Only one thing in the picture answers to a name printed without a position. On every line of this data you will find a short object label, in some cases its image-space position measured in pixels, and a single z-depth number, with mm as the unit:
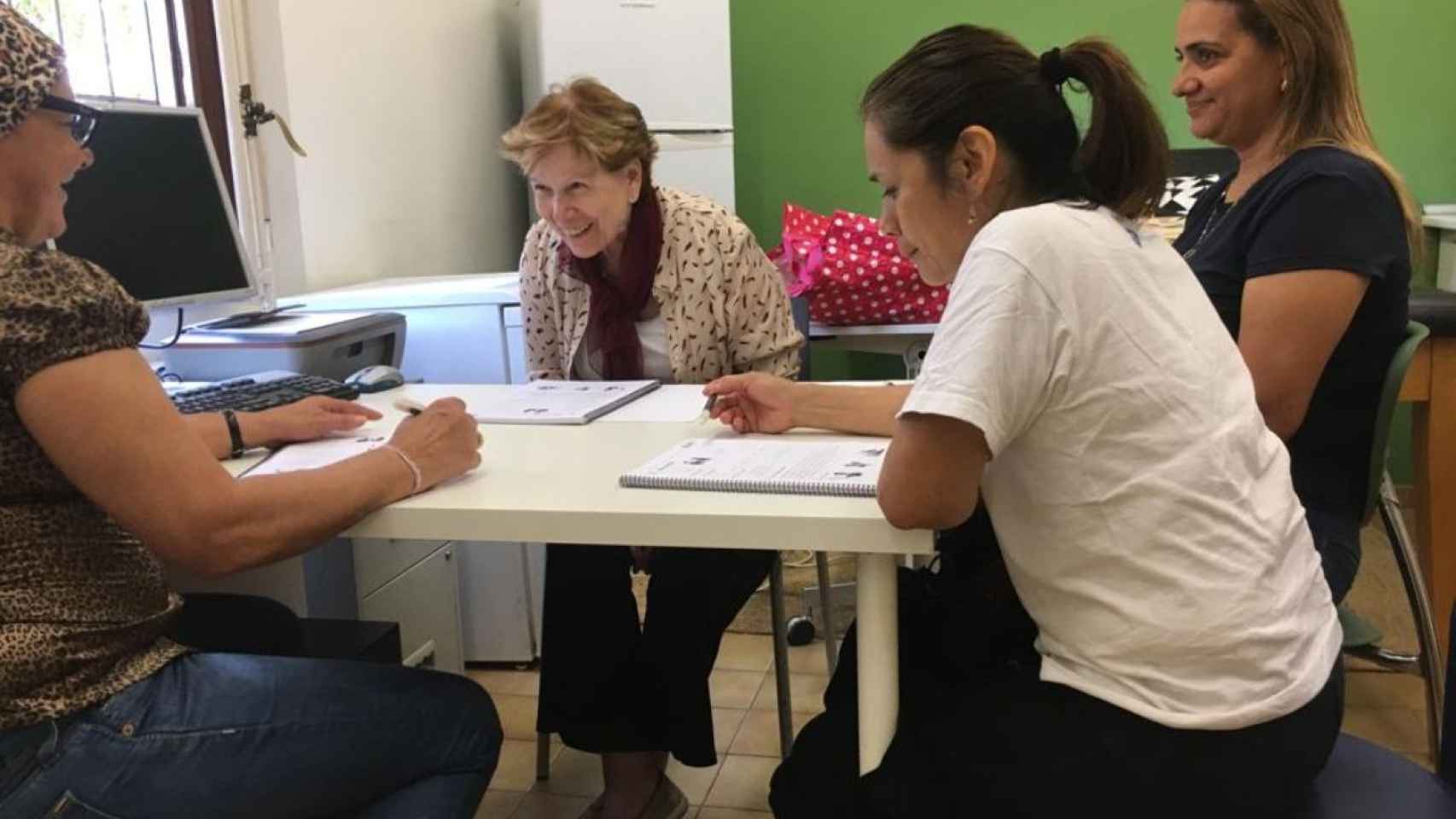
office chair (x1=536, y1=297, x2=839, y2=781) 1860
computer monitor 1626
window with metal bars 2006
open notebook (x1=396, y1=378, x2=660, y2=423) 1471
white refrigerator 3082
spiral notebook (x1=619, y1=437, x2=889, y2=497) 1065
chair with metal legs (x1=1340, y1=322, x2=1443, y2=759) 1932
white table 976
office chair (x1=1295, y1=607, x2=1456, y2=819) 961
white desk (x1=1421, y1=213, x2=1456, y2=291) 3170
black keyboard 1477
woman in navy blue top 1389
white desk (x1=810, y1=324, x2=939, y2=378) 2900
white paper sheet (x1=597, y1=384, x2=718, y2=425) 1496
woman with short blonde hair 1681
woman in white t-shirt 896
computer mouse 1730
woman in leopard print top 929
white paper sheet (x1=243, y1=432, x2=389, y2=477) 1227
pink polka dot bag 2877
